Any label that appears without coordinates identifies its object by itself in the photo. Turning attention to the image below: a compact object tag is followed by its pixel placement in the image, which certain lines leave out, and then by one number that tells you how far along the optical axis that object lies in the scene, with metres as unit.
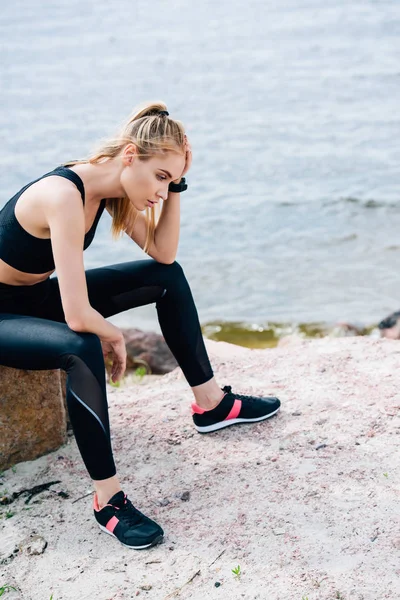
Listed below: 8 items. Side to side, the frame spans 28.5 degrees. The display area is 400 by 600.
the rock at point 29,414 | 3.74
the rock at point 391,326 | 7.34
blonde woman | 3.22
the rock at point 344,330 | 7.92
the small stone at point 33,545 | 3.24
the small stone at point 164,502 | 3.51
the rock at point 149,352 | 6.85
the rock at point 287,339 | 7.06
